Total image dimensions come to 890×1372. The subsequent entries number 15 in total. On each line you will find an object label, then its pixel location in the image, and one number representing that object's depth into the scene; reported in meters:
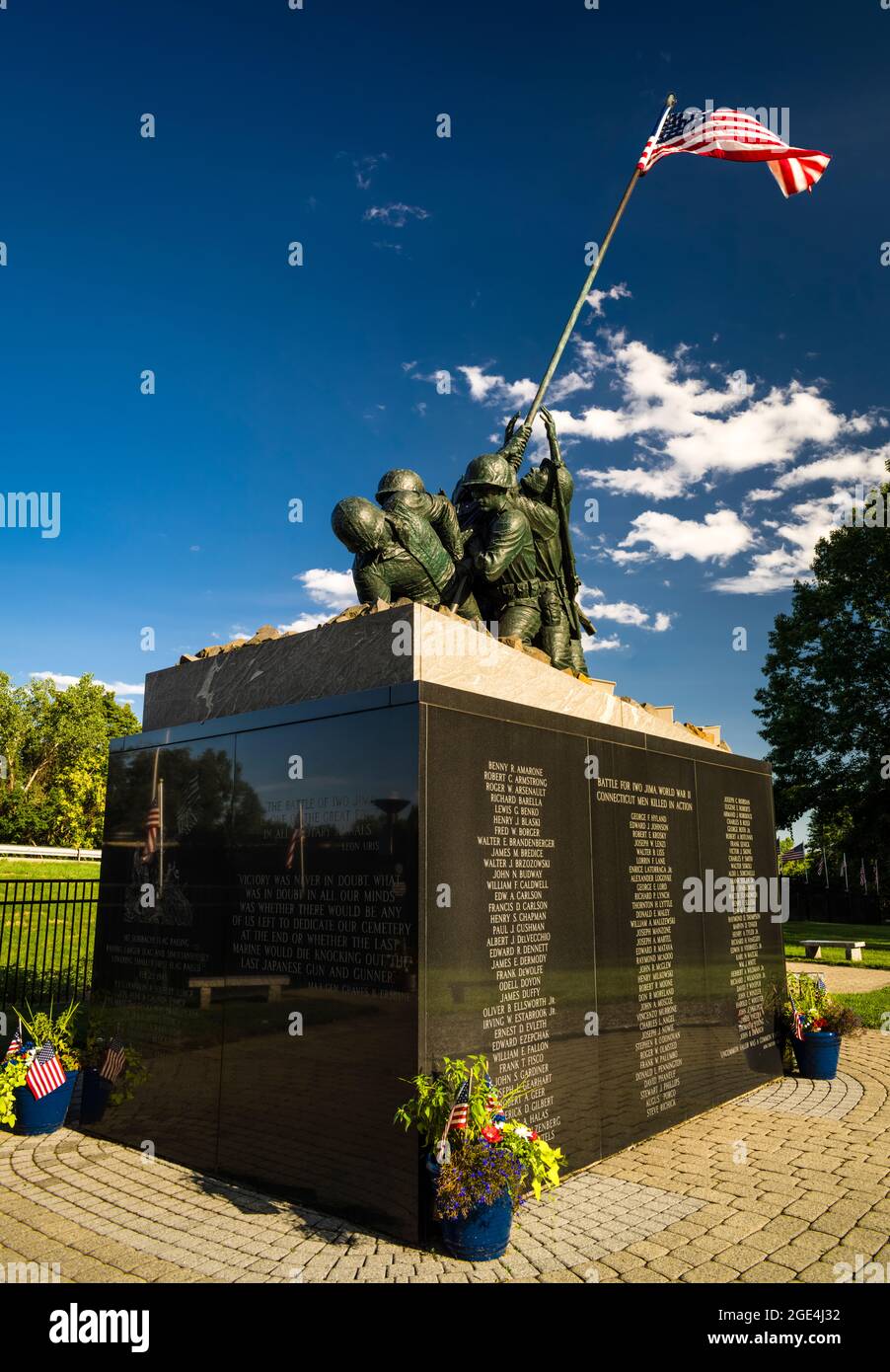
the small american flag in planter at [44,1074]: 7.05
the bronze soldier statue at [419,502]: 7.82
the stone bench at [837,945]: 20.22
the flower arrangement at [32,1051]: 7.07
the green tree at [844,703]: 27.72
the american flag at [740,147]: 11.50
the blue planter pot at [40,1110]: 7.12
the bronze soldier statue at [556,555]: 9.62
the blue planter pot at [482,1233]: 4.55
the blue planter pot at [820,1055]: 9.32
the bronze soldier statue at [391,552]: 7.41
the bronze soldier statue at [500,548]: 9.07
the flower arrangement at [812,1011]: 9.52
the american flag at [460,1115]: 4.67
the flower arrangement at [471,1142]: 4.54
